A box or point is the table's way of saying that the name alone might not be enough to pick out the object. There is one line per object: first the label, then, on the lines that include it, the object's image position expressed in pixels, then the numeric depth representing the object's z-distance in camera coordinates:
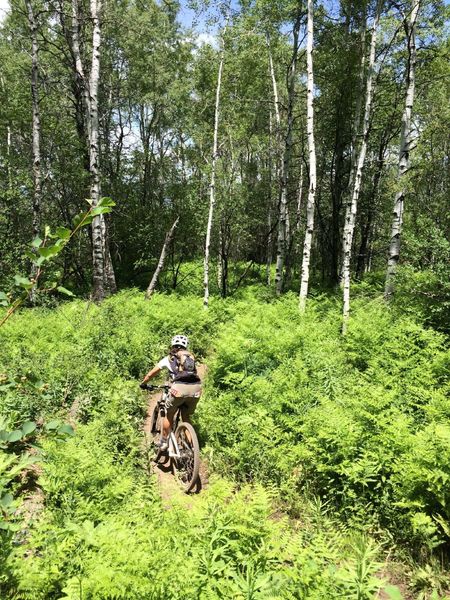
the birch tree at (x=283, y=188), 16.80
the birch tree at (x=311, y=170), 13.31
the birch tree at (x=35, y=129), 15.43
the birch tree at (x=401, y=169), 12.78
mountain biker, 6.60
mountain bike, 6.17
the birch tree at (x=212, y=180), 17.48
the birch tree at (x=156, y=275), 18.10
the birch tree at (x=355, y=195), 12.16
